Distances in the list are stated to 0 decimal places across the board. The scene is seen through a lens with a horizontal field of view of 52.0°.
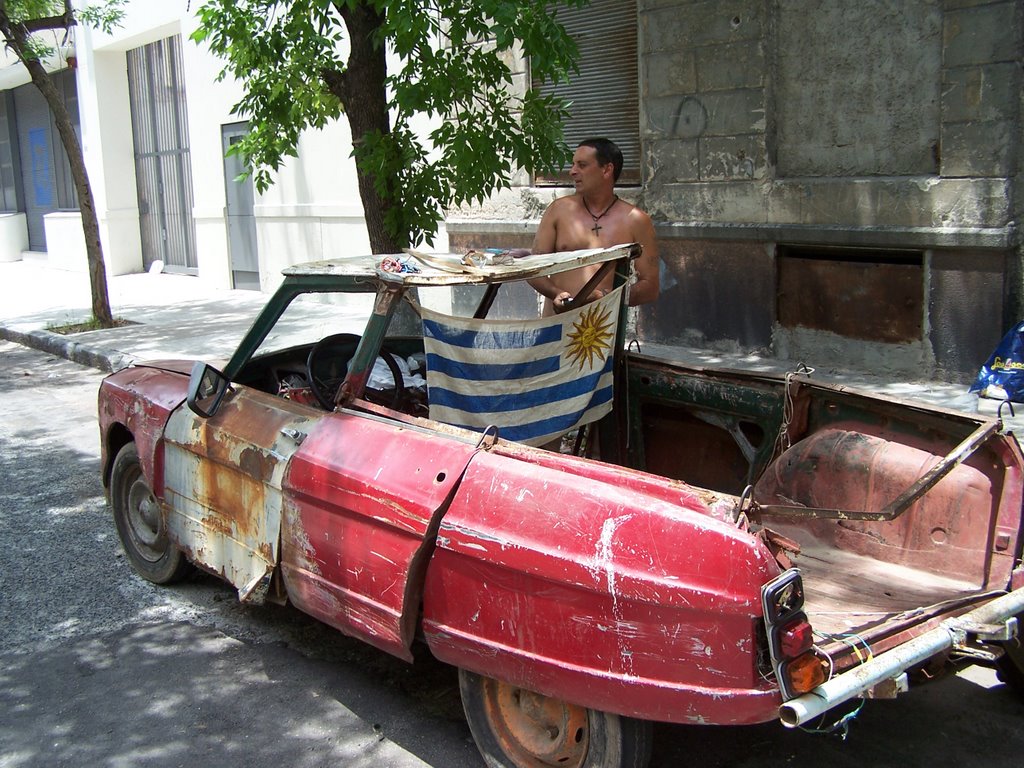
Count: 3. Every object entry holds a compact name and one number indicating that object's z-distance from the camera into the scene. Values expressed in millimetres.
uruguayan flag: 3703
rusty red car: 2619
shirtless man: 4988
